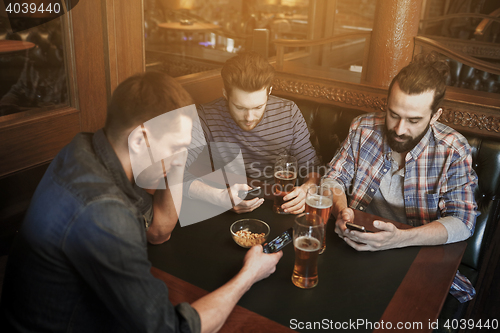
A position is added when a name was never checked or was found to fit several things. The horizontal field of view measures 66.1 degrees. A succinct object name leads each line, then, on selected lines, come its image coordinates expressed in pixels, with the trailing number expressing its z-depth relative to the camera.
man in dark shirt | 0.83
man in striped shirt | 1.92
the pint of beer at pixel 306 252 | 1.06
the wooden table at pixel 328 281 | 0.98
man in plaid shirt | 1.57
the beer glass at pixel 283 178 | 1.46
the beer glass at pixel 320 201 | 1.33
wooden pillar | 2.33
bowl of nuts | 1.24
